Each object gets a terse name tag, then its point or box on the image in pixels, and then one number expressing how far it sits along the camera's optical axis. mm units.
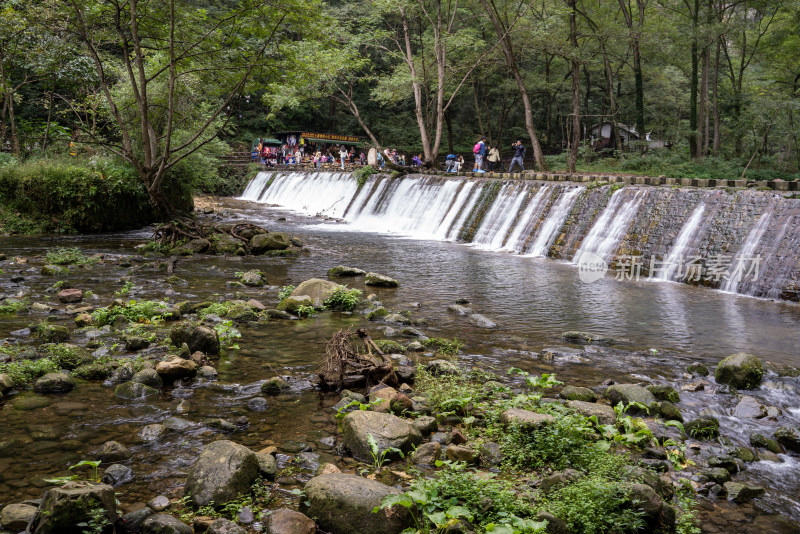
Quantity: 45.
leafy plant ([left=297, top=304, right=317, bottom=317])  8232
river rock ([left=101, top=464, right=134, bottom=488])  3588
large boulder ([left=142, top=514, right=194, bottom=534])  2990
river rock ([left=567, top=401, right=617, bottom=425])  4559
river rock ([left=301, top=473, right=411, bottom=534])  3162
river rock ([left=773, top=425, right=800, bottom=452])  4453
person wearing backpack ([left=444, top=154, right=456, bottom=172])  29130
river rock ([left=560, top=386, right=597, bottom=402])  5090
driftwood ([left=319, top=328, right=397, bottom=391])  5297
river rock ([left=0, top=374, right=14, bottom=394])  4887
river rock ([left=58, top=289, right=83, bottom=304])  8352
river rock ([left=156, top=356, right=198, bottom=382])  5340
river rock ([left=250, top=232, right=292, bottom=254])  14180
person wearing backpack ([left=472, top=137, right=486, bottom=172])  26812
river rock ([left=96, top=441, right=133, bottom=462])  3865
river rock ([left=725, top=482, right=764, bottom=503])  3672
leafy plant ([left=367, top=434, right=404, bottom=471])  3894
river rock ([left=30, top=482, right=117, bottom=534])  2889
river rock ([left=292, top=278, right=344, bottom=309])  8805
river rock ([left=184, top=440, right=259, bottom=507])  3387
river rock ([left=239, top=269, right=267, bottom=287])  10252
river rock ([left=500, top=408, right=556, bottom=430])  4266
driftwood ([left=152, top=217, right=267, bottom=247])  13914
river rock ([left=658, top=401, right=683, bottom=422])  4816
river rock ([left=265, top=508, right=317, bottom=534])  3084
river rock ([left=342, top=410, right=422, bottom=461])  4051
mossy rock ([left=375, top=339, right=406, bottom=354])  6387
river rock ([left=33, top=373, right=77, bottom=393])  5027
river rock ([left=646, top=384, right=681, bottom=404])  5250
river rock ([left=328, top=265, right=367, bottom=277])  11416
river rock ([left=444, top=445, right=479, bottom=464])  3910
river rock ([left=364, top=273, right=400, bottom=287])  10430
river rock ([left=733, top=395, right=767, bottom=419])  5016
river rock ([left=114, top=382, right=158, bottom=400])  5000
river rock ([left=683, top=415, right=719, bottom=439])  4551
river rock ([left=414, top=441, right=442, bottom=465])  3979
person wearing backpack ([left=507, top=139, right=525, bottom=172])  24503
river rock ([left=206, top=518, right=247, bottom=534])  3055
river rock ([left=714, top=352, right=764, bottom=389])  5651
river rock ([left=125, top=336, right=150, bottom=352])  6227
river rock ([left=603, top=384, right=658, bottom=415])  4957
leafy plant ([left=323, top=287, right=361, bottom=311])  8602
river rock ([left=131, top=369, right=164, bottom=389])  5211
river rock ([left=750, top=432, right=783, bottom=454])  4398
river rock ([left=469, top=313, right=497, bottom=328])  7902
